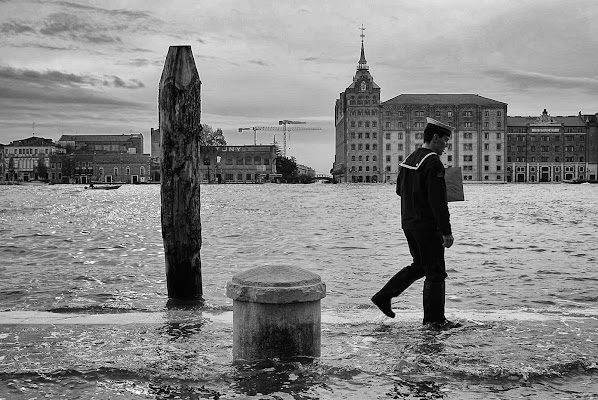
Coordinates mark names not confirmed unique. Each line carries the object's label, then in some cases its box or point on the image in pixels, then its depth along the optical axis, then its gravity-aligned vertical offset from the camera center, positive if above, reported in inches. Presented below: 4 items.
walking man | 268.4 -14.2
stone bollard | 213.9 -40.2
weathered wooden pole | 337.4 +13.4
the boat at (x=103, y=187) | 4178.2 -54.5
